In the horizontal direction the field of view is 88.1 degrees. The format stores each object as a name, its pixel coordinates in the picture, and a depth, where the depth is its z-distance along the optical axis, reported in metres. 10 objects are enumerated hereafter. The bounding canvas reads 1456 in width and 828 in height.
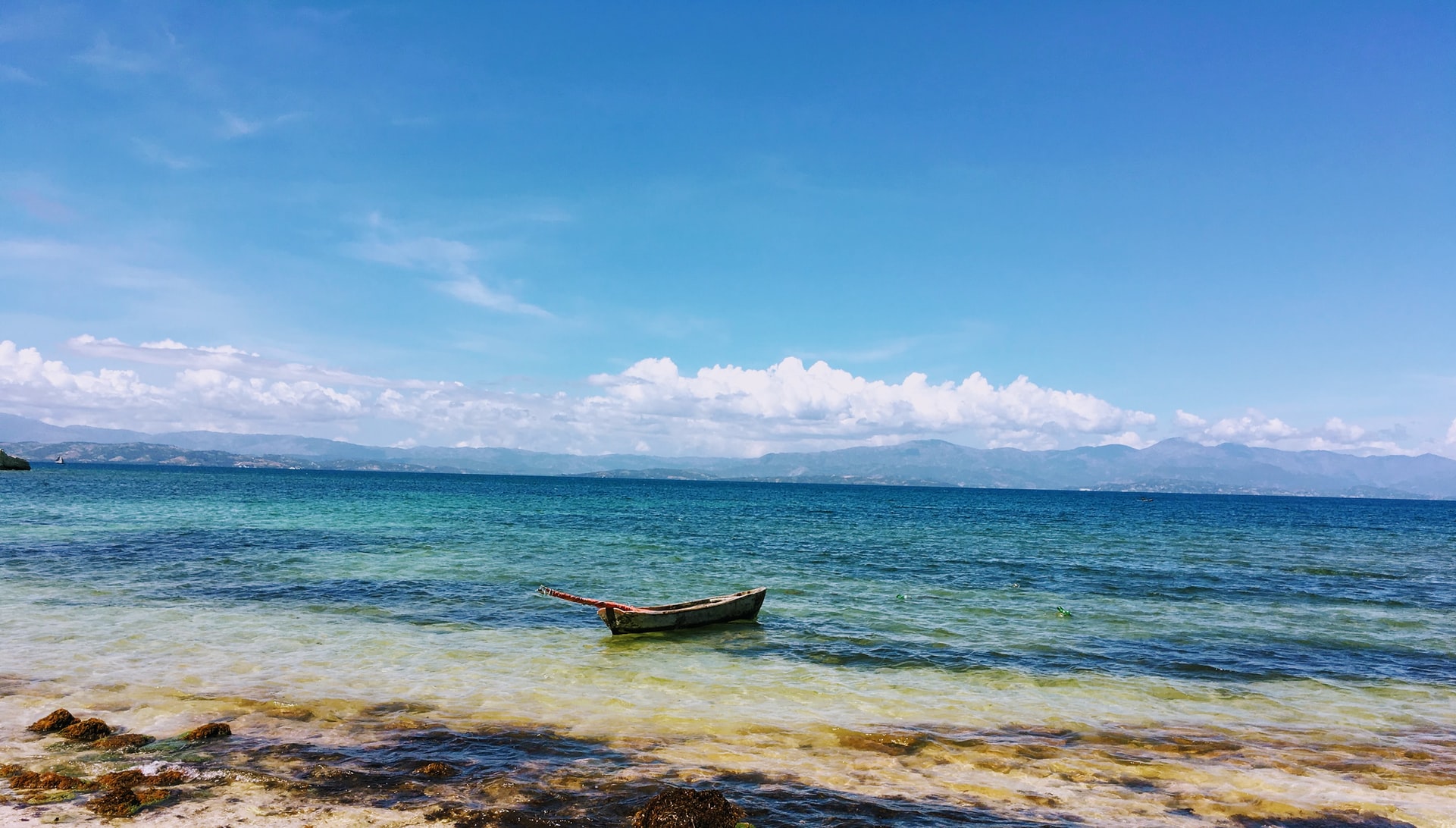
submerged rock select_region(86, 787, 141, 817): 9.64
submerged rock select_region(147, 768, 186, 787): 10.66
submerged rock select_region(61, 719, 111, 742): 12.40
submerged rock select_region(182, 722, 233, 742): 12.68
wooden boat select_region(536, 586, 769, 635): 22.81
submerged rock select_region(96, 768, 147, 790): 10.48
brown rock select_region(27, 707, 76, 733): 12.70
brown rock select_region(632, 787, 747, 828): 9.48
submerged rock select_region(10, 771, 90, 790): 10.32
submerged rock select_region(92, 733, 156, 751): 12.12
